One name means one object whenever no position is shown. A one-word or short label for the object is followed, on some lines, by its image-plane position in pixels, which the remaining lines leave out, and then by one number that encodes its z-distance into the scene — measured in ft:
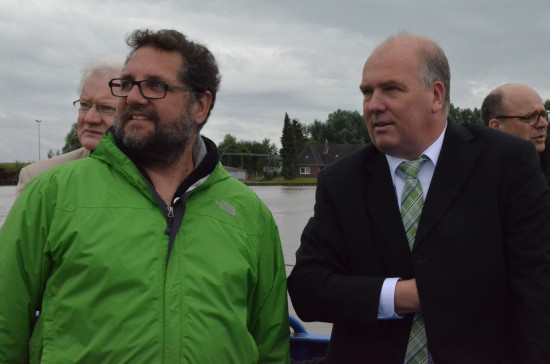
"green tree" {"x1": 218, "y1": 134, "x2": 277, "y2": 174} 372.09
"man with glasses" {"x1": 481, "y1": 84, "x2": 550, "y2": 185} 13.56
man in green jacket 7.50
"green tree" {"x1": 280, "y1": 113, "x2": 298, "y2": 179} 318.86
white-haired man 11.70
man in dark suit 7.54
